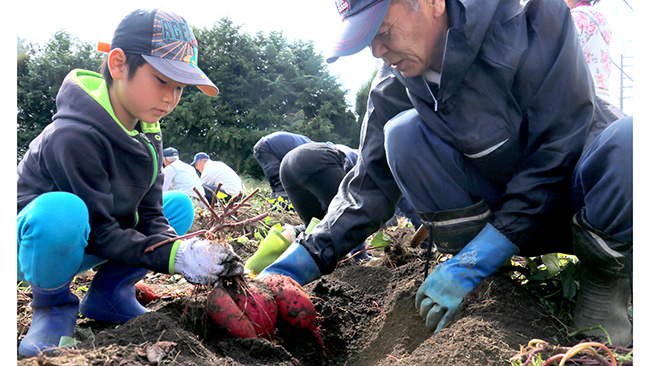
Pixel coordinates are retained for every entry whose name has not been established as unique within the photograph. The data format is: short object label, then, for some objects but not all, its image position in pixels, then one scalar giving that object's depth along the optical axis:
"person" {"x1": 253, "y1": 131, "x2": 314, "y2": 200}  4.98
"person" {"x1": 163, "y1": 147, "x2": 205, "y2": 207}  6.54
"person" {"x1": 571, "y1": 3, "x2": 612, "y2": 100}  2.31
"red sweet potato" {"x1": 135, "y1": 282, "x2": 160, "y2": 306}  1.93
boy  1.38
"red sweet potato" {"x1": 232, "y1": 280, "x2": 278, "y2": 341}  1.46
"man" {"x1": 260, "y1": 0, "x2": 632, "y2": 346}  1.39
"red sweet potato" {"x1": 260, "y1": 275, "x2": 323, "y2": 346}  1.57
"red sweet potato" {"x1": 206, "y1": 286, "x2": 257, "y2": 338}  1.41
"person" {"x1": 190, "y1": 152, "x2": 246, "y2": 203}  6.50
